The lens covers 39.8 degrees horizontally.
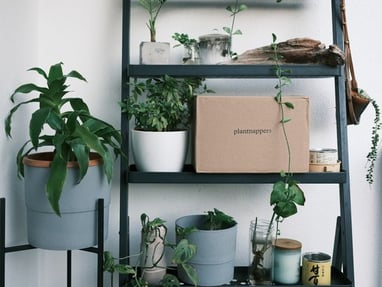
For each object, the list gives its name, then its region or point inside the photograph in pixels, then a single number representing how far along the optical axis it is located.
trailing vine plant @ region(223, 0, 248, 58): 1.60
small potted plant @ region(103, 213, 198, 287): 1.52
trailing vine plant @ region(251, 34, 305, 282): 1.49
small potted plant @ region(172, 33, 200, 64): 1.60
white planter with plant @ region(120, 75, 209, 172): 1.54
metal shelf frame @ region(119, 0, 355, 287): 1.54
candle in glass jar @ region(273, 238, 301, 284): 1.59
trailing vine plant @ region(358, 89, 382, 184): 1.65
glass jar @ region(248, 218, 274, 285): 1.61
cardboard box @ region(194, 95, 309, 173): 1.52
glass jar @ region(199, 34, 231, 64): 1.59
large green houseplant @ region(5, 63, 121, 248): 1.32
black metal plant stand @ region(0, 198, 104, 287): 1.40
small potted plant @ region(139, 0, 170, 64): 1.59
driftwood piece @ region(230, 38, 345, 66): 1.54
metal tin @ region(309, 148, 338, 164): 1.58
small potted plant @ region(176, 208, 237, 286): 1.53
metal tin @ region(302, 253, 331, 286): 1.58
